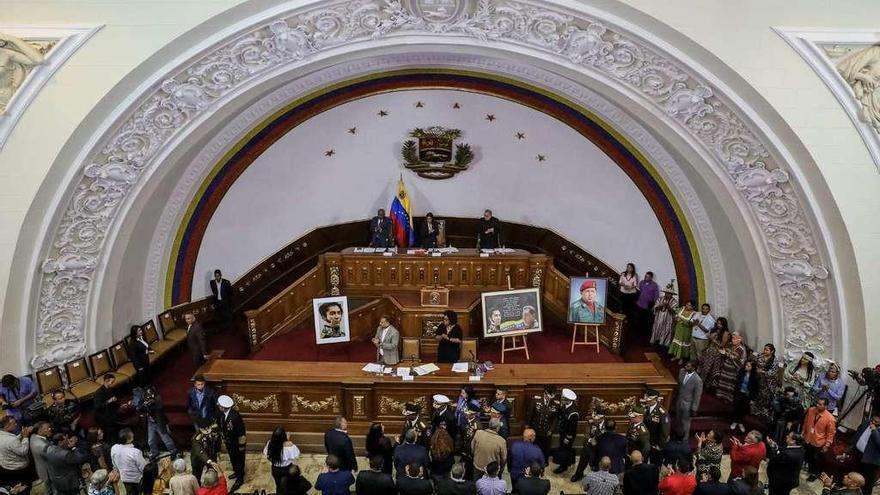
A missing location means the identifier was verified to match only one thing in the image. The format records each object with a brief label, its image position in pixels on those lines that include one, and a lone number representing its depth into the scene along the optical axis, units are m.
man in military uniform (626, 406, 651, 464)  6.51
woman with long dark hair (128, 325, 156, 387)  8.91
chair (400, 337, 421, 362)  9.20
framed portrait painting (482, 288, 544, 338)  9.38
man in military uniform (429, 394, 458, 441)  6.71
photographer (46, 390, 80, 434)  7.05
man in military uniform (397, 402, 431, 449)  6.41
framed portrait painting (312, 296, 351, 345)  9.27
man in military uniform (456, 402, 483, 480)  6.65
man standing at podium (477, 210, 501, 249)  12.22
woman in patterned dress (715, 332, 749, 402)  8.73
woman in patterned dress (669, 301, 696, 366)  10.13
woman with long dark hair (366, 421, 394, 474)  6.56
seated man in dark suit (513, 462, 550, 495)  5.48
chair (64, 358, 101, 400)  8.47
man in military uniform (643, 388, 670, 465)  7.00
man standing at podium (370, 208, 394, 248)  12.16
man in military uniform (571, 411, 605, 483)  6.59
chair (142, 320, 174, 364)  10.30
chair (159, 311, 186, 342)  10.91
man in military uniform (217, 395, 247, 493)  6.70
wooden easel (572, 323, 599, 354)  10.16
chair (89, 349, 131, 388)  8.86
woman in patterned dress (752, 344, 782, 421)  8.21
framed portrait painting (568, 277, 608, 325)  9.84
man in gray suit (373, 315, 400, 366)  8.31
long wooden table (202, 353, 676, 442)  7.82
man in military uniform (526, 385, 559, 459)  7.11
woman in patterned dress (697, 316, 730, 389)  9.05
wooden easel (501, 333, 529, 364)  9.58
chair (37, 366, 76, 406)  8.15
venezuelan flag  12.59
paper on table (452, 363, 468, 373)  8.01
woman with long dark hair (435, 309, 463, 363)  8.78
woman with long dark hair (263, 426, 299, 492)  6.20
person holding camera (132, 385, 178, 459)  7.07
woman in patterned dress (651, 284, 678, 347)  10.84
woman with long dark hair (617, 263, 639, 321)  11.61
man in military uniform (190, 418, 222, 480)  6.62
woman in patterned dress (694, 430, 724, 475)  6.16
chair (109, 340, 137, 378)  9.26
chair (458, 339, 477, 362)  8.90
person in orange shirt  6.95
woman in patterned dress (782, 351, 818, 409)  7.81
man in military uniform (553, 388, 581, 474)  6.99
